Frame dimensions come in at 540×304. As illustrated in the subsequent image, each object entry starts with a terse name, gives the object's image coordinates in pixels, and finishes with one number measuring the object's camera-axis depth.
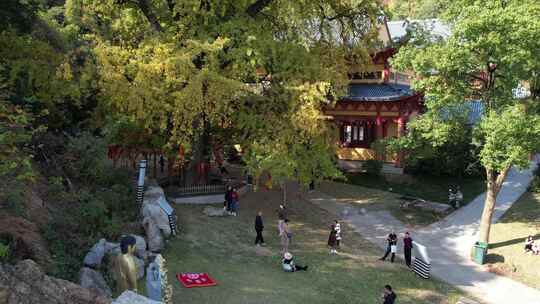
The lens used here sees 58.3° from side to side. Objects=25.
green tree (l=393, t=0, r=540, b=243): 16.64
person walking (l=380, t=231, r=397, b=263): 17.58
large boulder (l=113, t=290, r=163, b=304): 8.41
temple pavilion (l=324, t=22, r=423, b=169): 30.91
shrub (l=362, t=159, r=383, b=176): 30.56
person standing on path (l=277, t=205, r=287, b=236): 21.23
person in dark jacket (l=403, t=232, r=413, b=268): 17.44
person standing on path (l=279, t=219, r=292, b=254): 16.83
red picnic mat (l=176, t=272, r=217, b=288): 12.98
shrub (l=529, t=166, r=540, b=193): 27.80
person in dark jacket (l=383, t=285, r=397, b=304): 12.13
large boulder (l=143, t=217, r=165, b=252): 14.64
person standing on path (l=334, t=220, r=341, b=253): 17.94
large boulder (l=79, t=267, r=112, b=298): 10.62
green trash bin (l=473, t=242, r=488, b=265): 18.97
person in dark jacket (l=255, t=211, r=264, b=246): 17.12
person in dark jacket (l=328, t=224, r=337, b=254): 17.89
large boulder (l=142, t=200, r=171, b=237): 15.93
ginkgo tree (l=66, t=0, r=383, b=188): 18.42
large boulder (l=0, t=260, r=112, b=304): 7.82
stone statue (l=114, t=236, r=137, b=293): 10.00
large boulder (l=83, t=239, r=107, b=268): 11.84
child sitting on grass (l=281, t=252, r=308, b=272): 15.25
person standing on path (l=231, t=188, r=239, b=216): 20.64
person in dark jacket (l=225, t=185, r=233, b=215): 20.64
